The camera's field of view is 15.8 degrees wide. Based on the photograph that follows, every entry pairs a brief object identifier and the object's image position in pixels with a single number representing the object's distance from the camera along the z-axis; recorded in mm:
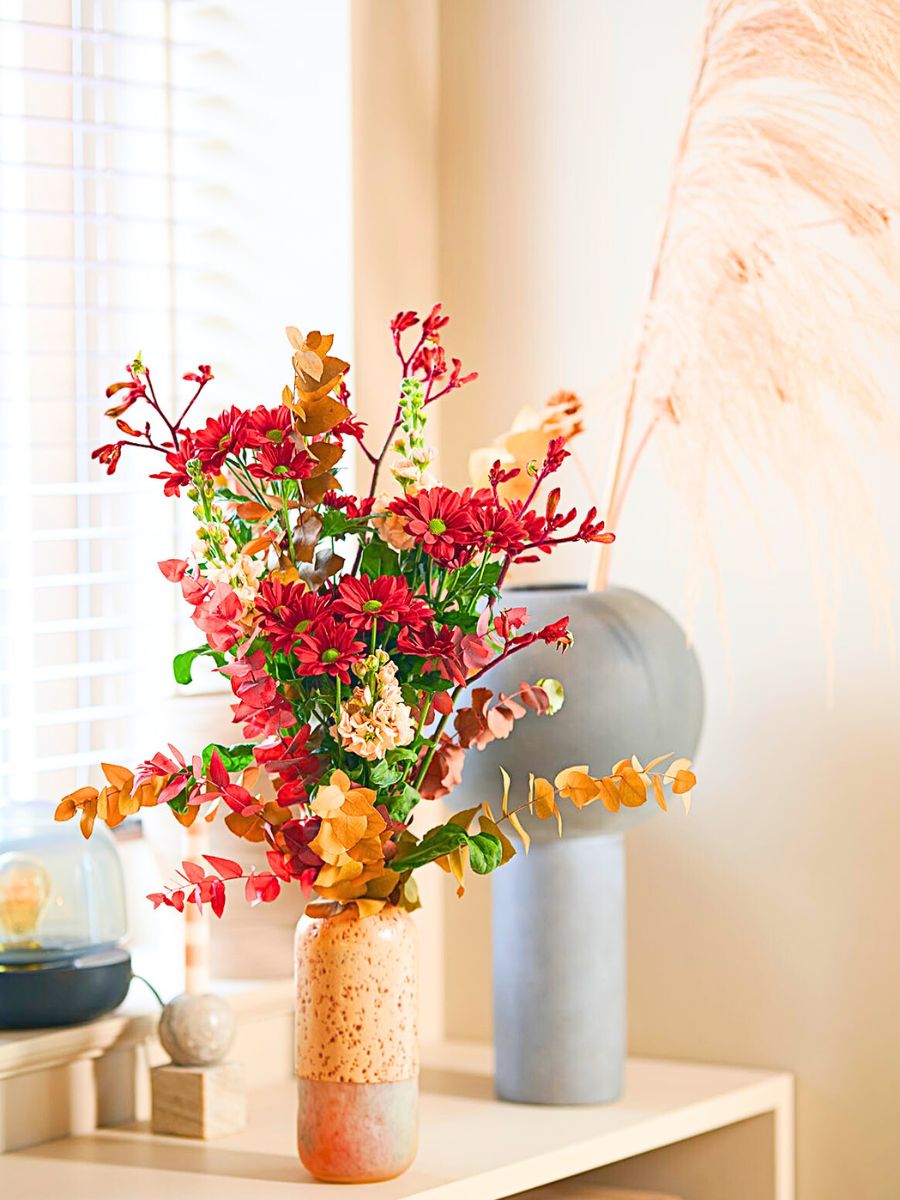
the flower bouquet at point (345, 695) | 2895
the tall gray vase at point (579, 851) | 3226
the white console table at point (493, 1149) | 3062
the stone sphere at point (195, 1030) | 3222
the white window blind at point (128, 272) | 3499
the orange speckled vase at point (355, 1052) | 3021
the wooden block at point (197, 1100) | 3214
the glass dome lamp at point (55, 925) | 3209
